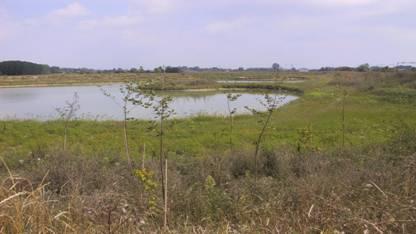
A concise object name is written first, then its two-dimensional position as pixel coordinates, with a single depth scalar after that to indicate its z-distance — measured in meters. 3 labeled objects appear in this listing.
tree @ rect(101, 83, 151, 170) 6.81
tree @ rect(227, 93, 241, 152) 8.69
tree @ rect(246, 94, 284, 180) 8.06
